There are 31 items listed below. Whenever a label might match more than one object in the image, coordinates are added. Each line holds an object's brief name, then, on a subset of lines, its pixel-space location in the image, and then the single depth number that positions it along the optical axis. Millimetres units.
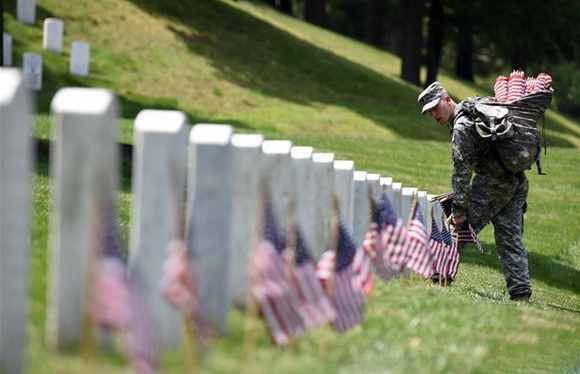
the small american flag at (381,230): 15766
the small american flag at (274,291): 10531
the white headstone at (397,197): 20000
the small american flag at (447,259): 21344
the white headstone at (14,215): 7875
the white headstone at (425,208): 21908
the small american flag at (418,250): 17047
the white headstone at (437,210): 23125
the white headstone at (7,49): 55816
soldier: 21594
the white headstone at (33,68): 54347
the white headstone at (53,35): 59531
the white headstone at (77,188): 8359
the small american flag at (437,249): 20953
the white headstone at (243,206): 11070
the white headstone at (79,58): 58594
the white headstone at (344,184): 15375
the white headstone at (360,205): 17250
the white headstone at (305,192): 12492
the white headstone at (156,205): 9195
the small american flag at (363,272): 13357
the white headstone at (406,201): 20936
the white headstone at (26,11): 62031
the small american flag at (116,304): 8656
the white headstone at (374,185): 17581
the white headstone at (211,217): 10008
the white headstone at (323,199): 13531
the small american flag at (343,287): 12023
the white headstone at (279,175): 11578
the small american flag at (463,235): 22906
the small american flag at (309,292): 11219
